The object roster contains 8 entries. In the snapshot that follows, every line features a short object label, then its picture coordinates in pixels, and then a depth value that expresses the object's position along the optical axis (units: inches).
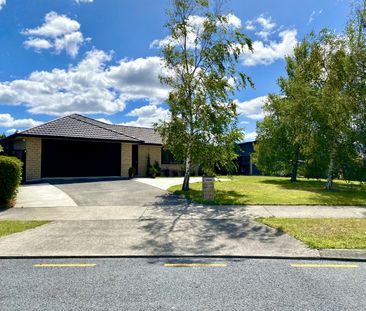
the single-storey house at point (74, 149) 784.9
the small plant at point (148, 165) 1025.7
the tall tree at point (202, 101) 597.9
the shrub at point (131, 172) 933.2
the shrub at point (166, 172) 1120.6
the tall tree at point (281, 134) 929.5
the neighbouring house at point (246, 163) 1536.7
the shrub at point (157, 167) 1046.4
